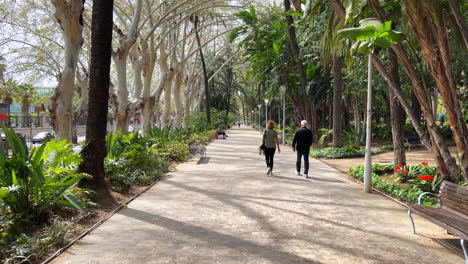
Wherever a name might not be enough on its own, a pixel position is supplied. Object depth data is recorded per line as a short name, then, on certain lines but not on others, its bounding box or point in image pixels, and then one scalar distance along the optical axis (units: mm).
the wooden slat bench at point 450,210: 4457
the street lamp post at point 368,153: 8539
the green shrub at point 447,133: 23184
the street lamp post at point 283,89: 25062
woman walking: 11117
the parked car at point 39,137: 35762
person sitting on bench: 34281
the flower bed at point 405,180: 7896
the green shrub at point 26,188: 5059
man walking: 10906
